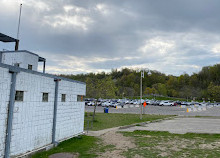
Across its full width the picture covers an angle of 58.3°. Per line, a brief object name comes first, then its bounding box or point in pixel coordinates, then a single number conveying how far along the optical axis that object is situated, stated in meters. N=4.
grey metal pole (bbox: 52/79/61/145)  9.85
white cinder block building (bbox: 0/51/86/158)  6.98
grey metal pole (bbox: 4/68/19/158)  6.96
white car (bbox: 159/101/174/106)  62.00
